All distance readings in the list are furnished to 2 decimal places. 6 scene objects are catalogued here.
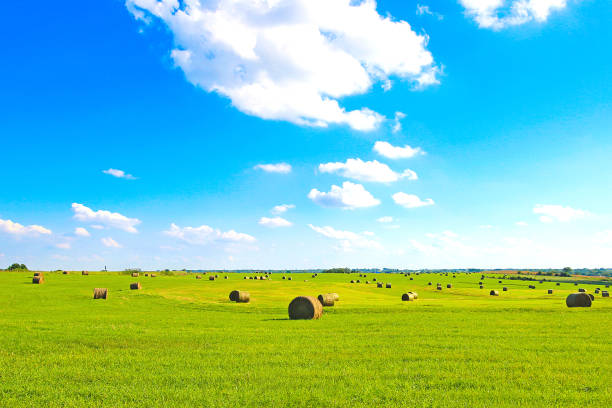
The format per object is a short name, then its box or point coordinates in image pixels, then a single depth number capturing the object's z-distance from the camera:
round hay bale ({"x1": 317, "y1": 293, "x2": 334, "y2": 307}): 37.47
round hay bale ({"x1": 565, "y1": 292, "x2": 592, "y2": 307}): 36.50
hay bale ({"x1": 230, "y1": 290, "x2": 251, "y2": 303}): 42.00
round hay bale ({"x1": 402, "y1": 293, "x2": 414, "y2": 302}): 48.03
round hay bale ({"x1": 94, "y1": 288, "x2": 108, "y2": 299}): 40.31
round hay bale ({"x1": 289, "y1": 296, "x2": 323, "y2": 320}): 27.34
